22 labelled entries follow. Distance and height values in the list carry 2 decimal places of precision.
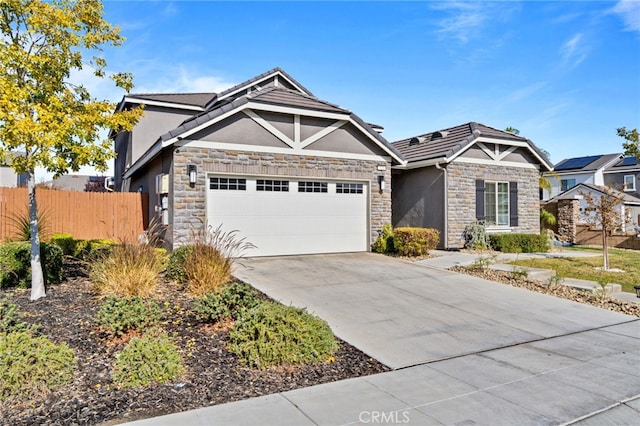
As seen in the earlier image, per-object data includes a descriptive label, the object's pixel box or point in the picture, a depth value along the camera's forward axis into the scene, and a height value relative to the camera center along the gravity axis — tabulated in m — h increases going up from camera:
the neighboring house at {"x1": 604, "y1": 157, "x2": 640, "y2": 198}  31.73 +2.86
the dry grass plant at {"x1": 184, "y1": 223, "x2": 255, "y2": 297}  6.61 -0.91
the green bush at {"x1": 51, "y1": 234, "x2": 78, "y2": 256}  9.85 -0.72
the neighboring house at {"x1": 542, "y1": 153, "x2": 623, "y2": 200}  33.03 +3.29
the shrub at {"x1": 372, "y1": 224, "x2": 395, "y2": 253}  12.54 -0.93
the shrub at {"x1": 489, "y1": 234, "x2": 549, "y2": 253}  13.84 -1.14
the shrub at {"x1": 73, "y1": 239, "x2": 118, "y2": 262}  9.68 -0.78
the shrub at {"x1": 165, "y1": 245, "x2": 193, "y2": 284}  7.27 -0.97
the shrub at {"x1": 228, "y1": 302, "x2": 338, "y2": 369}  4.19 -1.38
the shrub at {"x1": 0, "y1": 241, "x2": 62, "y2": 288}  6.81 -0.86
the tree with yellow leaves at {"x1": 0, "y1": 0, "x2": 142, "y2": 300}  5.53 +1.80
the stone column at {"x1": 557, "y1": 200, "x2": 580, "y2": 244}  18.41 -0.39
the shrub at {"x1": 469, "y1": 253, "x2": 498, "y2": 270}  9.93 -1.35
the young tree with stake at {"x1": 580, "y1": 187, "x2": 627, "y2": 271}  10.69 -0.13
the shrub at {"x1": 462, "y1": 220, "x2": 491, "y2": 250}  13.85 -0.89
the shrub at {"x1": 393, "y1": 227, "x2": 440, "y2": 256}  11.70 -0.88
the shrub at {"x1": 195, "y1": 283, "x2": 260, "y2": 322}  5.12 -1.20
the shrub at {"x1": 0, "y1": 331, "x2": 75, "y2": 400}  3.37 -1.33
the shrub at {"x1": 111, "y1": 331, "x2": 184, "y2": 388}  3.71 -1.43
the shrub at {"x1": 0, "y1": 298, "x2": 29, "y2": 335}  4.28 -1.19
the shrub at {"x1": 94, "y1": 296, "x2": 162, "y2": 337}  4.55 -1.19
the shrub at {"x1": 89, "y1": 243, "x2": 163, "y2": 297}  6.04 -0.89
